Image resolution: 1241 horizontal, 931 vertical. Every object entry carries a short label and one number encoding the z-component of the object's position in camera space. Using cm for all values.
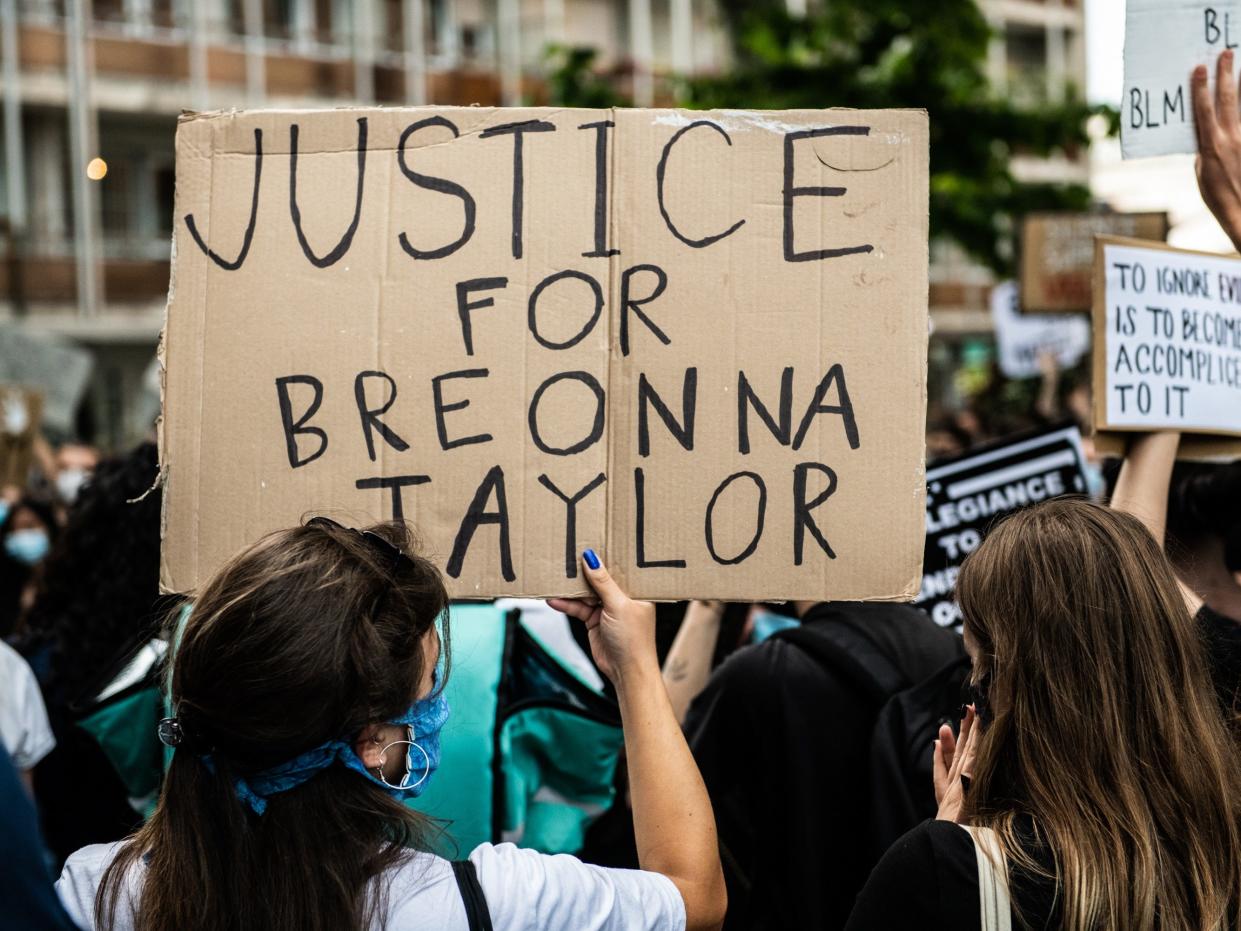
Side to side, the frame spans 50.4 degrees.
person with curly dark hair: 296
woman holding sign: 157
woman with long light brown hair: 162
